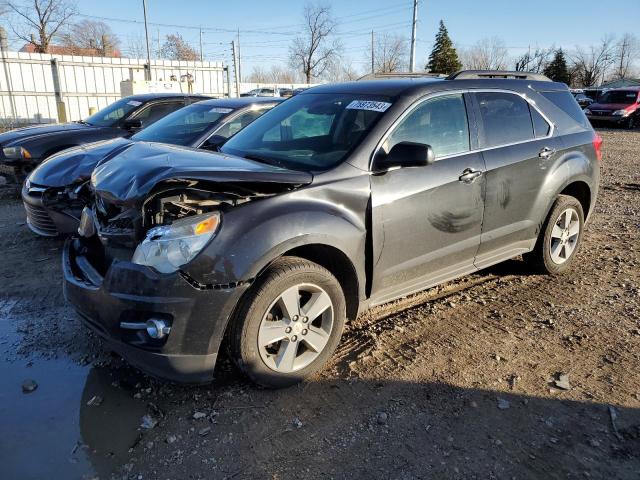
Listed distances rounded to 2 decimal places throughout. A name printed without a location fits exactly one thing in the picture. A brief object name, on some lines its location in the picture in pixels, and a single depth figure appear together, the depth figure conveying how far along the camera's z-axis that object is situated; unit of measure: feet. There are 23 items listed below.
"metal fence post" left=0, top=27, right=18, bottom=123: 67.16
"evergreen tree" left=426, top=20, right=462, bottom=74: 151.12
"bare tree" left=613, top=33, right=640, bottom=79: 262.86
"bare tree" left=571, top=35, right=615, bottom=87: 218.38
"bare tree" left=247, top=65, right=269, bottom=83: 263.10
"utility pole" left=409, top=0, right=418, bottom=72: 98.89
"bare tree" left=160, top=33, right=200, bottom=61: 216.54
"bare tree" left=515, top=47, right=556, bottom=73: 195.93
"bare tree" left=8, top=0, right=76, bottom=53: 151.12
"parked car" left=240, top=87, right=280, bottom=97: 125.34
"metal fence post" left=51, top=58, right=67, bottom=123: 67.67
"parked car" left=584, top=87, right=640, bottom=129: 76.02
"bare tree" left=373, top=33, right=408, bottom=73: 184.44
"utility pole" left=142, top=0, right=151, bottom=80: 78.56
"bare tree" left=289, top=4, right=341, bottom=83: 195.62
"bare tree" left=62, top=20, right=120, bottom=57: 178.81
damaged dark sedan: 16.78
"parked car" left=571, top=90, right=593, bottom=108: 97.03
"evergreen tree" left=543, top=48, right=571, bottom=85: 187.42
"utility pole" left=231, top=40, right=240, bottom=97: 95.25
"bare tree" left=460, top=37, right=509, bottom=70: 205.36
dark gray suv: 8.60
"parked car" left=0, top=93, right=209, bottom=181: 24.06
